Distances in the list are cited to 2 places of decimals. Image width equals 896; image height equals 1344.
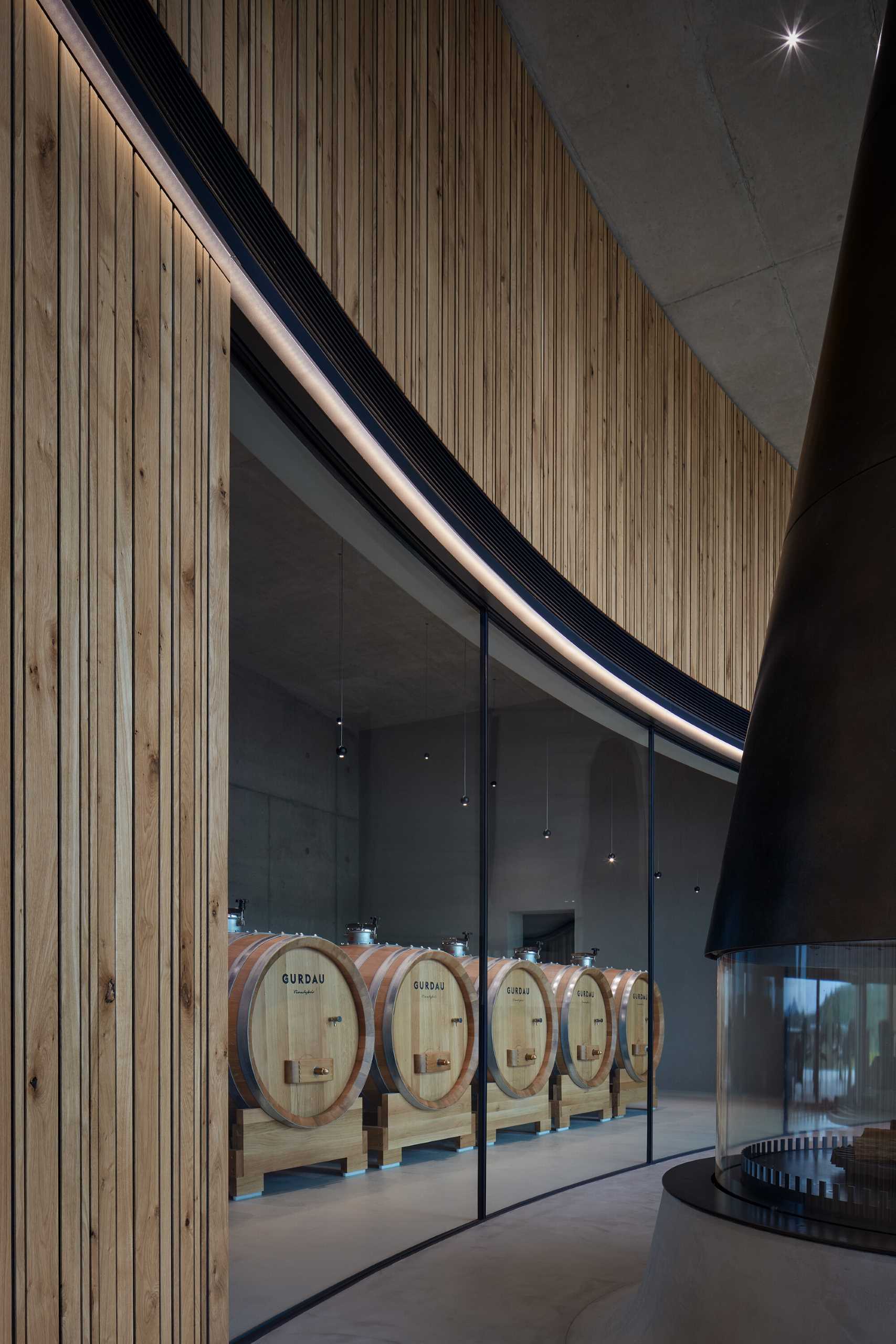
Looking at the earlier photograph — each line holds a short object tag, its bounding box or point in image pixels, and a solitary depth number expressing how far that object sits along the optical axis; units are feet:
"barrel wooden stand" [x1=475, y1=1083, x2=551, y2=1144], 17.02
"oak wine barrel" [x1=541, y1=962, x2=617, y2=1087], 19.84
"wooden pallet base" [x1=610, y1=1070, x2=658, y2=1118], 21.71
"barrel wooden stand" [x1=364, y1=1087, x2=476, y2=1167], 13.78
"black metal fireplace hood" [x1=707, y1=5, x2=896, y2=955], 9.57
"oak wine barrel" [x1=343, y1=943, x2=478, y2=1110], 14.39
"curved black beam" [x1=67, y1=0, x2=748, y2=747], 7.86
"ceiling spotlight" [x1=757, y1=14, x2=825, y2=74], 16.99
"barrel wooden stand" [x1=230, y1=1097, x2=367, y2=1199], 10.50
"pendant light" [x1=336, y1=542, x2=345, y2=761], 11.93
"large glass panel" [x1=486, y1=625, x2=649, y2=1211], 17.48
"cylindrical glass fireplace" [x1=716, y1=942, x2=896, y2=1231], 10.55
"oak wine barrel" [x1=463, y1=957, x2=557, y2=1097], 17.38
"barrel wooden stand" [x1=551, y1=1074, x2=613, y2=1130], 19.48
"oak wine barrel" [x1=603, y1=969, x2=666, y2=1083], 22.09
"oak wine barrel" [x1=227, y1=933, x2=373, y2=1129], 11.63
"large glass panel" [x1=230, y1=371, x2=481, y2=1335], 10.59
